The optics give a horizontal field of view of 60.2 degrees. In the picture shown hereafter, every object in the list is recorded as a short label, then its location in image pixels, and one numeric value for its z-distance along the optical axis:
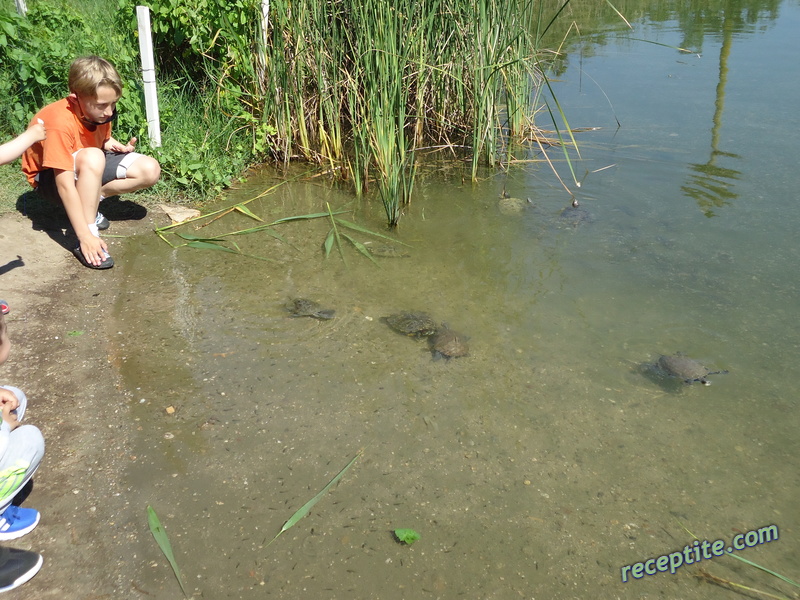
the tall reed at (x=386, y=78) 4.53
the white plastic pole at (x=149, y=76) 4.22
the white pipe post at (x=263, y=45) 4.86
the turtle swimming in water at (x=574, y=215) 4.70
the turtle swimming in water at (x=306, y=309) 3.53
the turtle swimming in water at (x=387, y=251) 4.21
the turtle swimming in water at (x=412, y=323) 3.40
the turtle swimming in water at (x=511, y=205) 4.85
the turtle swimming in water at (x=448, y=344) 3.26
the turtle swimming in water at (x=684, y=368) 3.11
